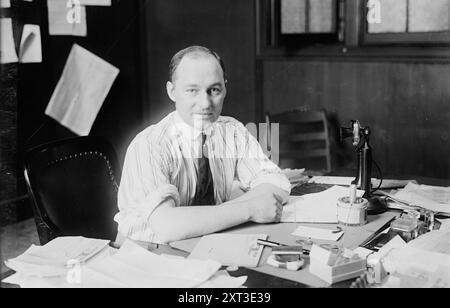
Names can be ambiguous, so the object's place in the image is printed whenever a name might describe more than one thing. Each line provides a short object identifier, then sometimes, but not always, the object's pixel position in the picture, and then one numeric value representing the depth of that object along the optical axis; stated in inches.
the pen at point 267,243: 58.5
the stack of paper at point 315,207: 67.9
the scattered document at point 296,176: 83.6
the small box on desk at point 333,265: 50.3
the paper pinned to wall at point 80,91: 145.9
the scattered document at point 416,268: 50.1
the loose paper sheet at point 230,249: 55.2
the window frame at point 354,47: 128.5
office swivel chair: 71.7
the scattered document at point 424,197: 71.3
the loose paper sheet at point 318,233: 61.9
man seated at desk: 62.9
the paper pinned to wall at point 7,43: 122.0
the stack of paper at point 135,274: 49.9
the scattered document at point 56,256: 53.4
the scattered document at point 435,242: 57.5
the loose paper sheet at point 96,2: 146.5
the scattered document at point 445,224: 64.0
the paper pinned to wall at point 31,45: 133.2
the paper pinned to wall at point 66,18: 138.0
